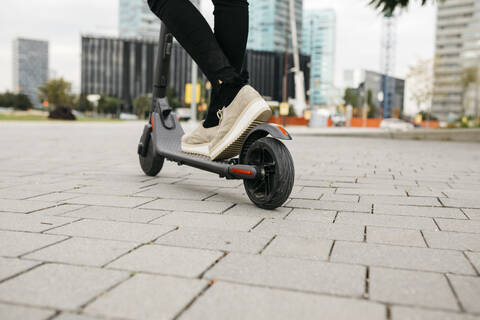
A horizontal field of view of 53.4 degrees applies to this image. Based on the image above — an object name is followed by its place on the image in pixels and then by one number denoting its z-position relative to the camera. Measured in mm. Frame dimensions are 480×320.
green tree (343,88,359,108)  81188
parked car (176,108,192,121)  60688
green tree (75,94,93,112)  87750
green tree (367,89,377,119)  90125
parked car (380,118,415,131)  43919
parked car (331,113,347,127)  52025
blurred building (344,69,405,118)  84688
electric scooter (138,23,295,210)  2510
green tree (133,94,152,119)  79625
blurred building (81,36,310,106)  96375
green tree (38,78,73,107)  60250
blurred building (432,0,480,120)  113312
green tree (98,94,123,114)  86875
